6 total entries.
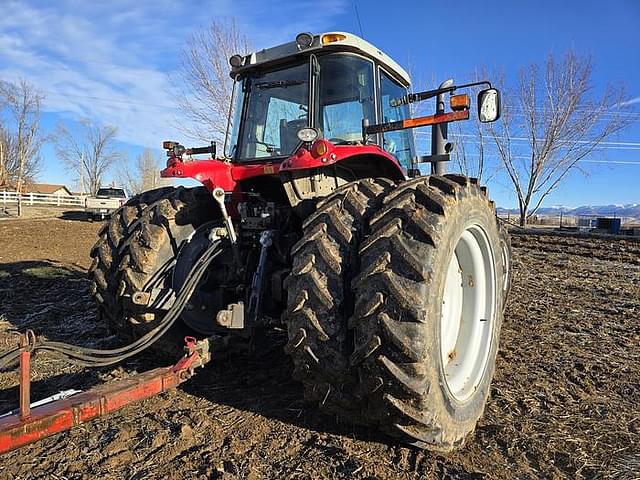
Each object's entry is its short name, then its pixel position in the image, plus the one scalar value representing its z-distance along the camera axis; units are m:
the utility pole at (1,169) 41.81
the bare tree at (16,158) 49.16
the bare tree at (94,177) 74.25
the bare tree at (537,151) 31.73
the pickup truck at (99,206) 23.64
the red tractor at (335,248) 2.51
